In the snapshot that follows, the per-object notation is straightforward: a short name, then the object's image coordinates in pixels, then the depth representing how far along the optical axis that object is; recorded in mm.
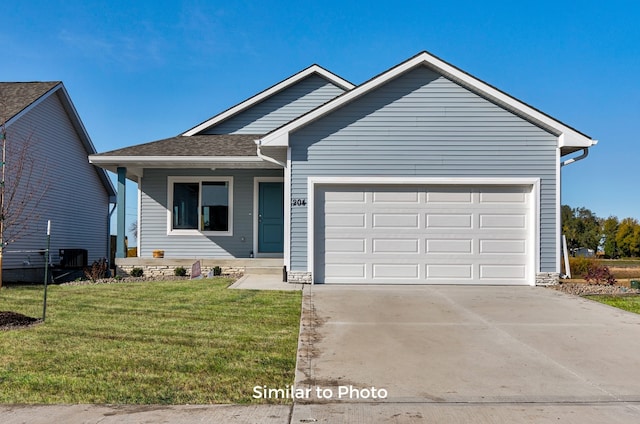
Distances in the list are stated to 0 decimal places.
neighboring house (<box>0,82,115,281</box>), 14289
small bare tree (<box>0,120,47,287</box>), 13352
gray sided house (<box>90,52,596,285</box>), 10320
